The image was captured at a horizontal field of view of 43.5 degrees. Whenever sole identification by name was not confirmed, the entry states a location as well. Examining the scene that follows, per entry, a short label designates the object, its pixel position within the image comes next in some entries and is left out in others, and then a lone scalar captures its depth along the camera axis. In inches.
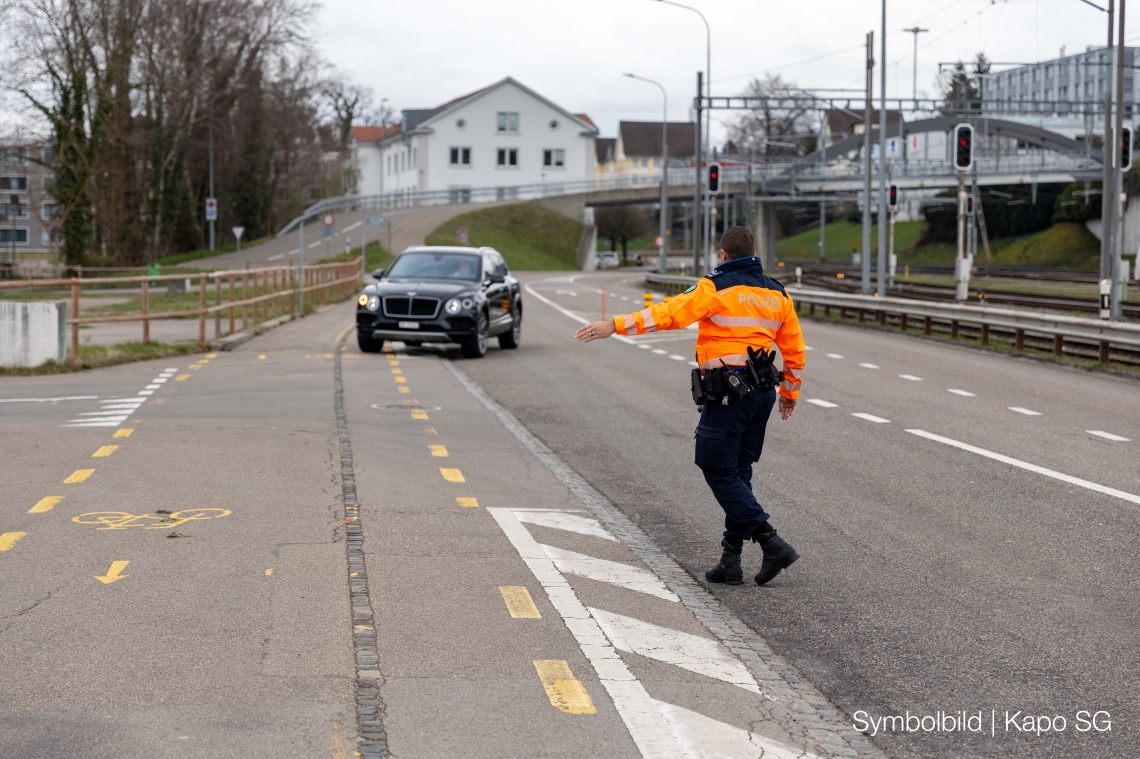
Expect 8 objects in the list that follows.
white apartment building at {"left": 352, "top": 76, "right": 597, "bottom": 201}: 4404.5
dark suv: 853.8
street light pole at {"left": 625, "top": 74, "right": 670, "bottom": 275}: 2488.7
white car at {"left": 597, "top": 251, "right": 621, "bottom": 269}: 4047.7
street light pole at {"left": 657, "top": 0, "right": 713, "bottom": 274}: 2250.2
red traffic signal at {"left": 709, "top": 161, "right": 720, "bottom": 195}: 1994.3
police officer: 273.3
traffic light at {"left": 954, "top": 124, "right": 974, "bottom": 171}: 1177.9
